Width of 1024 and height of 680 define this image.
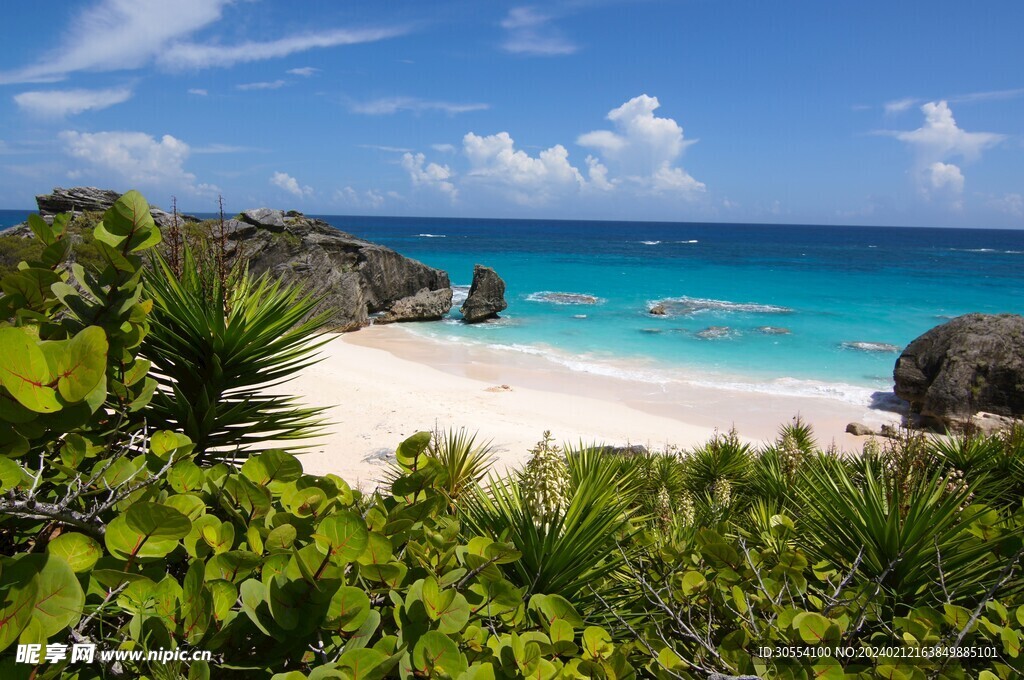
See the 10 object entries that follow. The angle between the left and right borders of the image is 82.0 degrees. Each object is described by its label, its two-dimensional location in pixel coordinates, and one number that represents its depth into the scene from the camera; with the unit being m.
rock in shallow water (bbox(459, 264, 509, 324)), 30.80
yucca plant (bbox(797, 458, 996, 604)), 2.20
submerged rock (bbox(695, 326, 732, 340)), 28.66
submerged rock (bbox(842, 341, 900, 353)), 26.88
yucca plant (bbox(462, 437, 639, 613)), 2.05
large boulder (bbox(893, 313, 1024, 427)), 16.34
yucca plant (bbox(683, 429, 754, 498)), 6.35
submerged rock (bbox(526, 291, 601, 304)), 39.72
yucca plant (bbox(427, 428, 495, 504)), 5.84
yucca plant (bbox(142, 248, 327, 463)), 2.53
